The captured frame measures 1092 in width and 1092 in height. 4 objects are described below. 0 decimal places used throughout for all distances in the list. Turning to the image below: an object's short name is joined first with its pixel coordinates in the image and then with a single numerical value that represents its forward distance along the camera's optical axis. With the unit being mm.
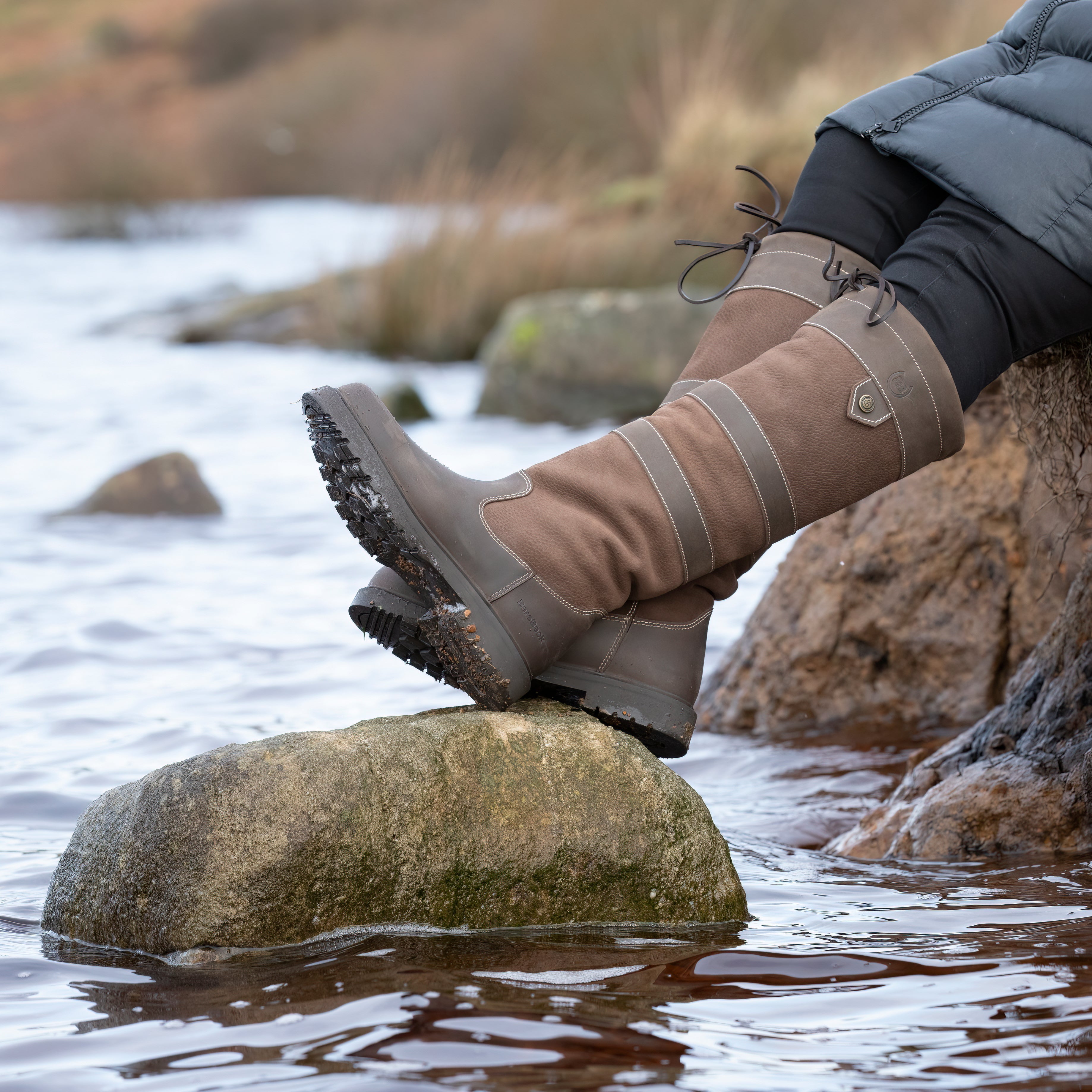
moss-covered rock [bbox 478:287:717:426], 16484
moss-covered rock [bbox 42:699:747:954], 3422
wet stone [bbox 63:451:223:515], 10664
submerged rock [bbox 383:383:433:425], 15281
